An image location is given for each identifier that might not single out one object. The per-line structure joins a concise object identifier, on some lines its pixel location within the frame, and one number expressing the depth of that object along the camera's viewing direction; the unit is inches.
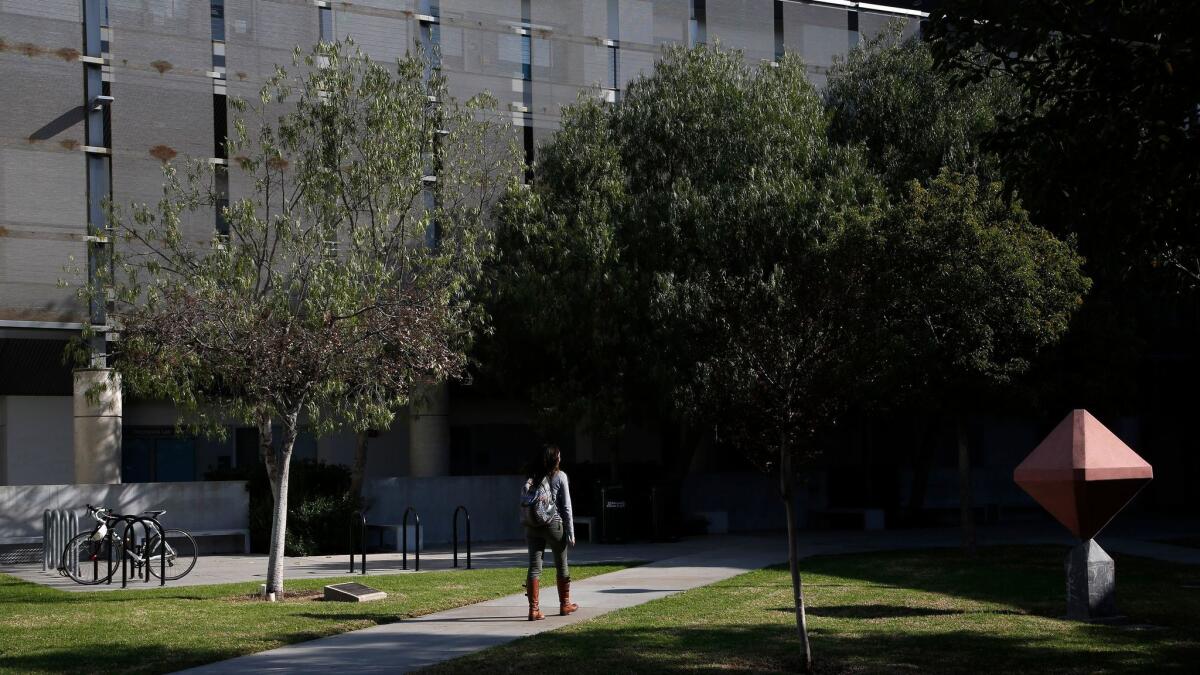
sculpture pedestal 506.3
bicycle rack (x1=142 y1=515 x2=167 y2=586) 679.1
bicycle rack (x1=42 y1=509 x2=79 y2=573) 772.0
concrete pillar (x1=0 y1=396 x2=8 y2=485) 1182.9
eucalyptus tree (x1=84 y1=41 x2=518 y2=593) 604.1
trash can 981.8
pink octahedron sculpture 526.6
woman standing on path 501.7
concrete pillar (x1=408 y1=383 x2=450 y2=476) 1237.1
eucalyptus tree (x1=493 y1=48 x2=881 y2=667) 898.1
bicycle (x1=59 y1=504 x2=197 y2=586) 685.9
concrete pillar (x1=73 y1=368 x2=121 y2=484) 1085.1
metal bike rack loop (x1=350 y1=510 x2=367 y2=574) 712.4
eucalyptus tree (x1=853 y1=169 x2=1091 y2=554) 738.2
